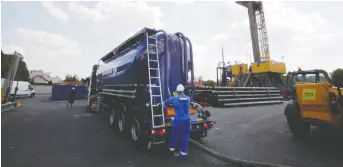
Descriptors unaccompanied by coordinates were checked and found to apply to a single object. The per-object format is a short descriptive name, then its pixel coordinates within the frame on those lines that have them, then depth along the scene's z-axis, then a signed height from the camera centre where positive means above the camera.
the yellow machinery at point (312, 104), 5.35 -0.47
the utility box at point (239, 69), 23.44 +2.31
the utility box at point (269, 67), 21.89 +2.31
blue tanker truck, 5.37 +0.24
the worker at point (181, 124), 4.96 -0.78
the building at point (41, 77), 84.69 +7.82
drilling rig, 22.17 +1.97
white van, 25.79 +0.74
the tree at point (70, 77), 79.18 +6.86
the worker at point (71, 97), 16.45 -0.21
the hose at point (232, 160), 3.98 -1.46
